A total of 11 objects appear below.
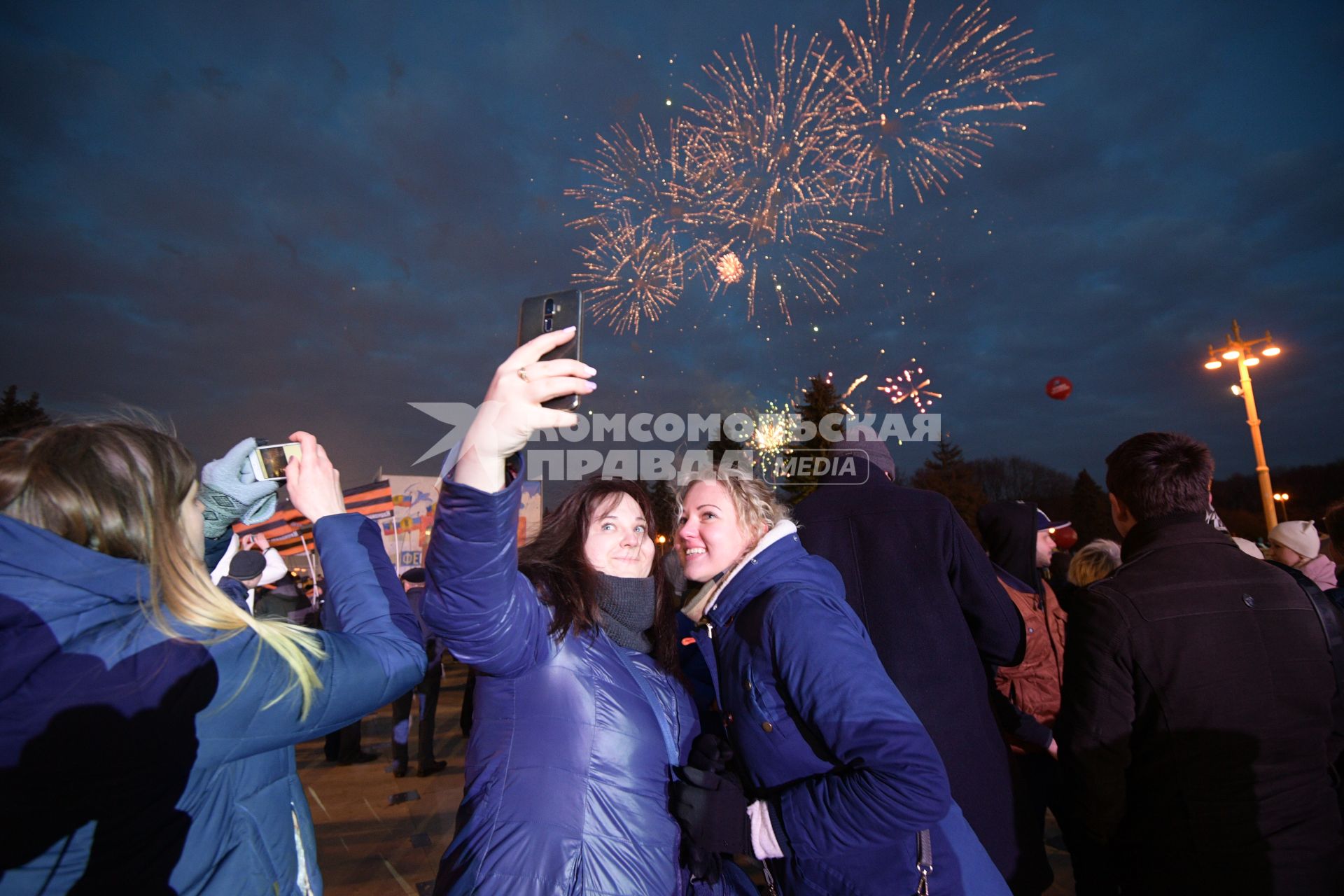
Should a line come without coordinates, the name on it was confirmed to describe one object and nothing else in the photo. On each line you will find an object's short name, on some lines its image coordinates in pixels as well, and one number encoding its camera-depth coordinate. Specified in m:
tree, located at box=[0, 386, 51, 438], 22.08
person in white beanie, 4.95
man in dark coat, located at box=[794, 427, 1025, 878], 2.62
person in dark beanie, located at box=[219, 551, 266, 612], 5.89
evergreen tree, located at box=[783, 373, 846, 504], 29.94
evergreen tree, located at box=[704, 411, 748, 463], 35.97
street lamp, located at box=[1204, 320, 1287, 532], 14.70
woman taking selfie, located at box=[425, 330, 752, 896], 1.35
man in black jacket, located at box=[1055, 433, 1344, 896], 2.16
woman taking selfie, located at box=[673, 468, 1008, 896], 1.66
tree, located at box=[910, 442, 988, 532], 39.78
